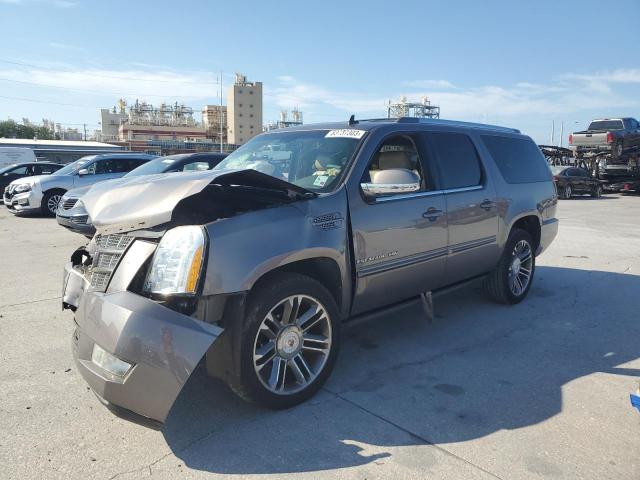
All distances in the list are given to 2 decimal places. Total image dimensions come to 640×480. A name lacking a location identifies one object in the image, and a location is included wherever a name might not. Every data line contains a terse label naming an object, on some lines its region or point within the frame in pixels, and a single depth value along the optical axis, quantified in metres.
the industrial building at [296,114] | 156.75
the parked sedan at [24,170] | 17.20
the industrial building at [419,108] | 67.80
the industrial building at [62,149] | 43.05
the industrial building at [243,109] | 148.60
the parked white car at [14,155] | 25.77
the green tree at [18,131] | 109.81
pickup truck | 23.48
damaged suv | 2.68
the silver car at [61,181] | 13.24
